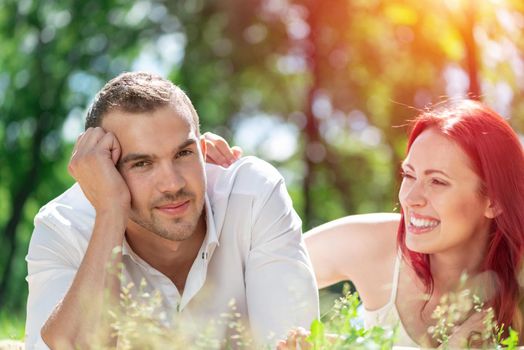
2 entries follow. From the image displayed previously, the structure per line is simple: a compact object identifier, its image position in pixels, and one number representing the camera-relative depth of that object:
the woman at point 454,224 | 4.21
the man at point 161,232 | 3.58
